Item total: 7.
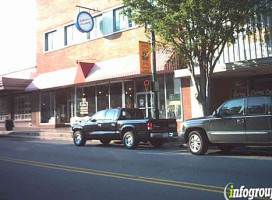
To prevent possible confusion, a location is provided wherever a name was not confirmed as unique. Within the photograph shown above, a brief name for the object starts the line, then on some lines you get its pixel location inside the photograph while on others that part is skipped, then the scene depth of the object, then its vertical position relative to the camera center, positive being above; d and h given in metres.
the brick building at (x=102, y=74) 17.96 +2.82
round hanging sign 24.16 +6.99
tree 12.62 +3.73
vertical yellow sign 19.11 +3.42
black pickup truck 14.34 -0.41
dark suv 10.34 -0.31
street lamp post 16.80 +1.49
